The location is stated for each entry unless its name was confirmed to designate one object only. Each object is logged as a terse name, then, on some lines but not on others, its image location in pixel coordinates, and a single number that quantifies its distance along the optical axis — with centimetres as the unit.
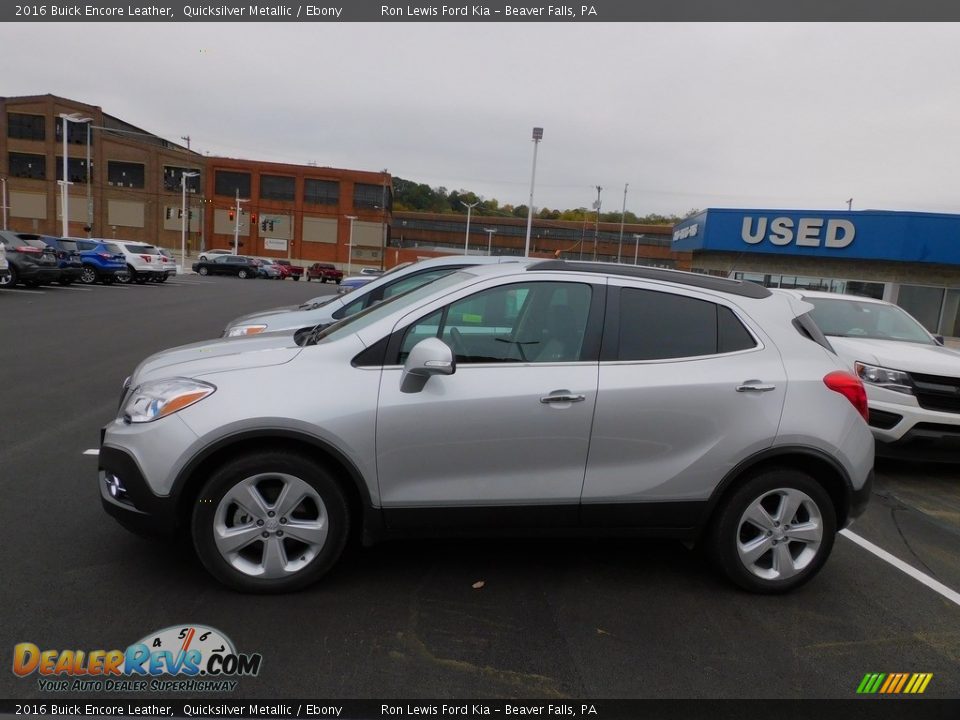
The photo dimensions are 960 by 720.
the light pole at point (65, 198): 3596
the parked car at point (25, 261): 1972
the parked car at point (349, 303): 758
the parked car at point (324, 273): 5610
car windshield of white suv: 784
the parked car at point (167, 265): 3172
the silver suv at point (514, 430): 345
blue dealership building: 2202
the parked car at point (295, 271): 5857
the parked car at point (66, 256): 2156
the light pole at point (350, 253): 7509
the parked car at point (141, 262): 2919
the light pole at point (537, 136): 2653
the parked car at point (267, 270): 5276
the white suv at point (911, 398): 624
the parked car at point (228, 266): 5072
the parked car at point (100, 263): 2561
